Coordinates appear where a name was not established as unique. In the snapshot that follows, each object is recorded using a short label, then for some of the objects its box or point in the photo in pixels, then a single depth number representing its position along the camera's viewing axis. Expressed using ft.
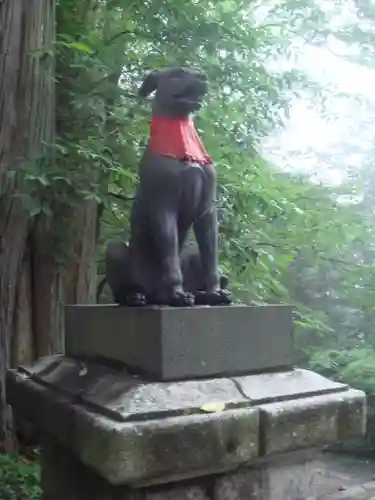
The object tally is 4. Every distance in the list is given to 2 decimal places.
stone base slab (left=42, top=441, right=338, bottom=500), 5.25
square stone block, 5.32
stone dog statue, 5.91
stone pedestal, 4.74
